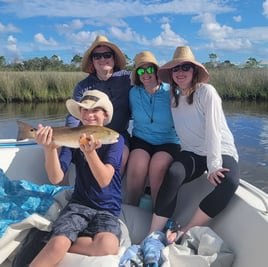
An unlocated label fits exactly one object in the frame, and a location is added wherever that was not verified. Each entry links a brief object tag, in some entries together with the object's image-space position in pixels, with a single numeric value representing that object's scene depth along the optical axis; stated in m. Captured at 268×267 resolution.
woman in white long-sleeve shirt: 2.02
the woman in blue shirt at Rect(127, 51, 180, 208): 2.42
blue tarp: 1.86
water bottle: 2.44
